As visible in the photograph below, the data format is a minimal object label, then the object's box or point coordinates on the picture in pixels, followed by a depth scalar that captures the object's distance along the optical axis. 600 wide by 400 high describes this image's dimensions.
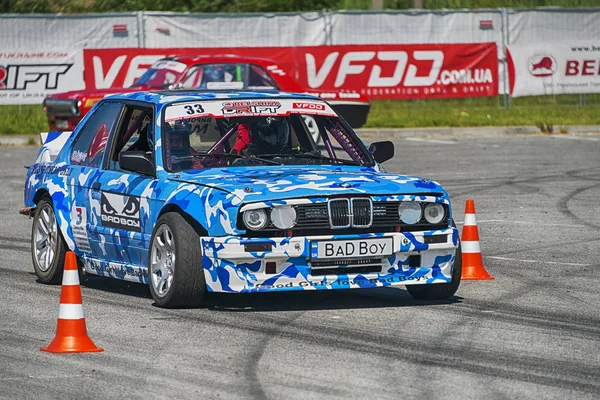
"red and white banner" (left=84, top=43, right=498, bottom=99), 46.54
